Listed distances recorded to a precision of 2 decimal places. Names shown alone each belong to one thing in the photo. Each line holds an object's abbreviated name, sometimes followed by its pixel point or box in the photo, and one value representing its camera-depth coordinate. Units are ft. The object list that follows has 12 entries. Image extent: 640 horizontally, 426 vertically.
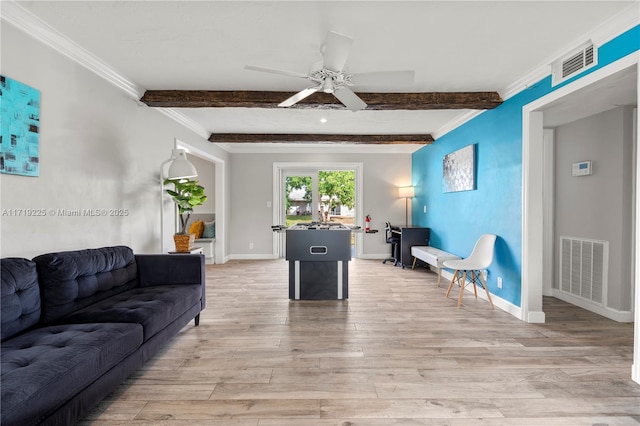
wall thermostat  11.45
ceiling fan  6.99
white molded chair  11.92
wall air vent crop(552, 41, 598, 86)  7.82
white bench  14.96
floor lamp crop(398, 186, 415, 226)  21.27
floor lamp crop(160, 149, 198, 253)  11.43
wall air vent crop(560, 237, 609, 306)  10.98
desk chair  20.35
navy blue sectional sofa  4.40
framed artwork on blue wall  13.76
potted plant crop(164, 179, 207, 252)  11.96
